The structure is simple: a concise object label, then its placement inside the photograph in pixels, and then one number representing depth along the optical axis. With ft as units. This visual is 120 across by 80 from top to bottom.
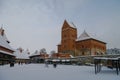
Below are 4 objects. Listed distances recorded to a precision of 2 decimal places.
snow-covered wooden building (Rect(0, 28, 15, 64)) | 80.04
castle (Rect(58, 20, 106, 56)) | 123.28
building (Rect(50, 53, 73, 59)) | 115.80
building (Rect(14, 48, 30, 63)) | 153.46
